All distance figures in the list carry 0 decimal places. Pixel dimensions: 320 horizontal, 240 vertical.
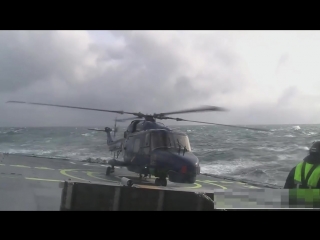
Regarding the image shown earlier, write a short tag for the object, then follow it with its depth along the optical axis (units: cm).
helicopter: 973
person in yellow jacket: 399
